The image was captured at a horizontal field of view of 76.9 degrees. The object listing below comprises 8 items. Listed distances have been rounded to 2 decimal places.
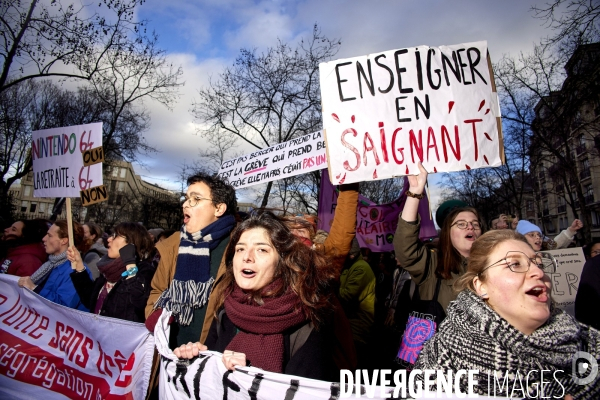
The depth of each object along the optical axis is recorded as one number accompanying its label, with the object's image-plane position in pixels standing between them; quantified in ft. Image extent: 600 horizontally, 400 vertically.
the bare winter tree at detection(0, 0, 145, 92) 26.81
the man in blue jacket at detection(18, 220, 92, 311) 11.88
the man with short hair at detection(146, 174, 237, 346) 7.95
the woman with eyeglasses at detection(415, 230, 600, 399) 5.04
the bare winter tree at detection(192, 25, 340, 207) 42.39
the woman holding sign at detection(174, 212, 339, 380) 5.83
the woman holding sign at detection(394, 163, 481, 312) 7.90
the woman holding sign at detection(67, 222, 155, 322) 10.50
